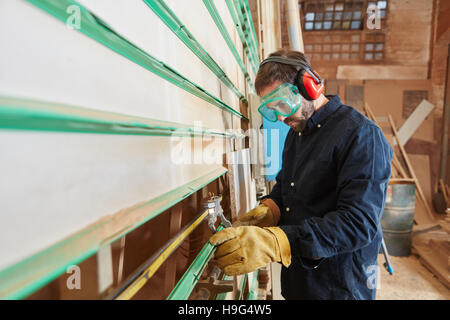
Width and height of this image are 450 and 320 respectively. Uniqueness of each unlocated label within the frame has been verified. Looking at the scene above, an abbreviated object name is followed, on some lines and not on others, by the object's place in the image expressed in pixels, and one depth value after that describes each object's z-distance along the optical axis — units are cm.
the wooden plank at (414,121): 641
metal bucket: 419
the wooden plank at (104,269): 57
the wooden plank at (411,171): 572
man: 102
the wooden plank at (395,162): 548
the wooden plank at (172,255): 108
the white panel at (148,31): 55
